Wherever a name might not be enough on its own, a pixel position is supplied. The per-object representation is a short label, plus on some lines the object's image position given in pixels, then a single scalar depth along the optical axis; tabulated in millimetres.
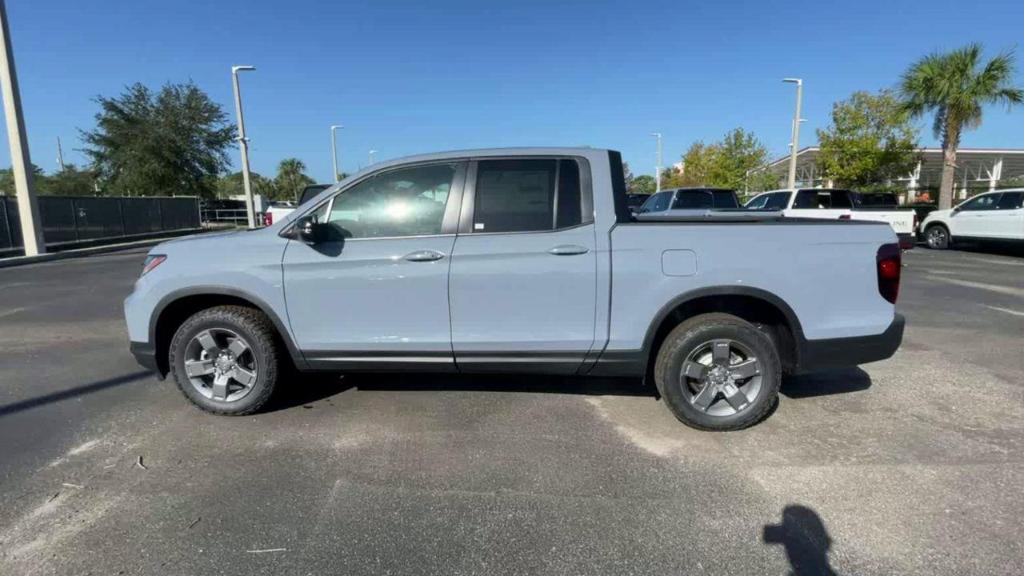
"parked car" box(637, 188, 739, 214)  13969
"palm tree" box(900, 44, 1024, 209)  18578
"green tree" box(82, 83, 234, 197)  30766
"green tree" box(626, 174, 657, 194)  84750
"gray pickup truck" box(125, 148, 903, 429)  3453
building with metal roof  26703
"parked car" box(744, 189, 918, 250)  13578
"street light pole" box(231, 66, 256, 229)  23578
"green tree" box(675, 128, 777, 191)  37656
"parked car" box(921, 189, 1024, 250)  13547
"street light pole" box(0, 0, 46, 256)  14438
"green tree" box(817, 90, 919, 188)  22953
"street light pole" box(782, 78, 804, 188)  24109
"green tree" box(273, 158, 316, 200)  74500
